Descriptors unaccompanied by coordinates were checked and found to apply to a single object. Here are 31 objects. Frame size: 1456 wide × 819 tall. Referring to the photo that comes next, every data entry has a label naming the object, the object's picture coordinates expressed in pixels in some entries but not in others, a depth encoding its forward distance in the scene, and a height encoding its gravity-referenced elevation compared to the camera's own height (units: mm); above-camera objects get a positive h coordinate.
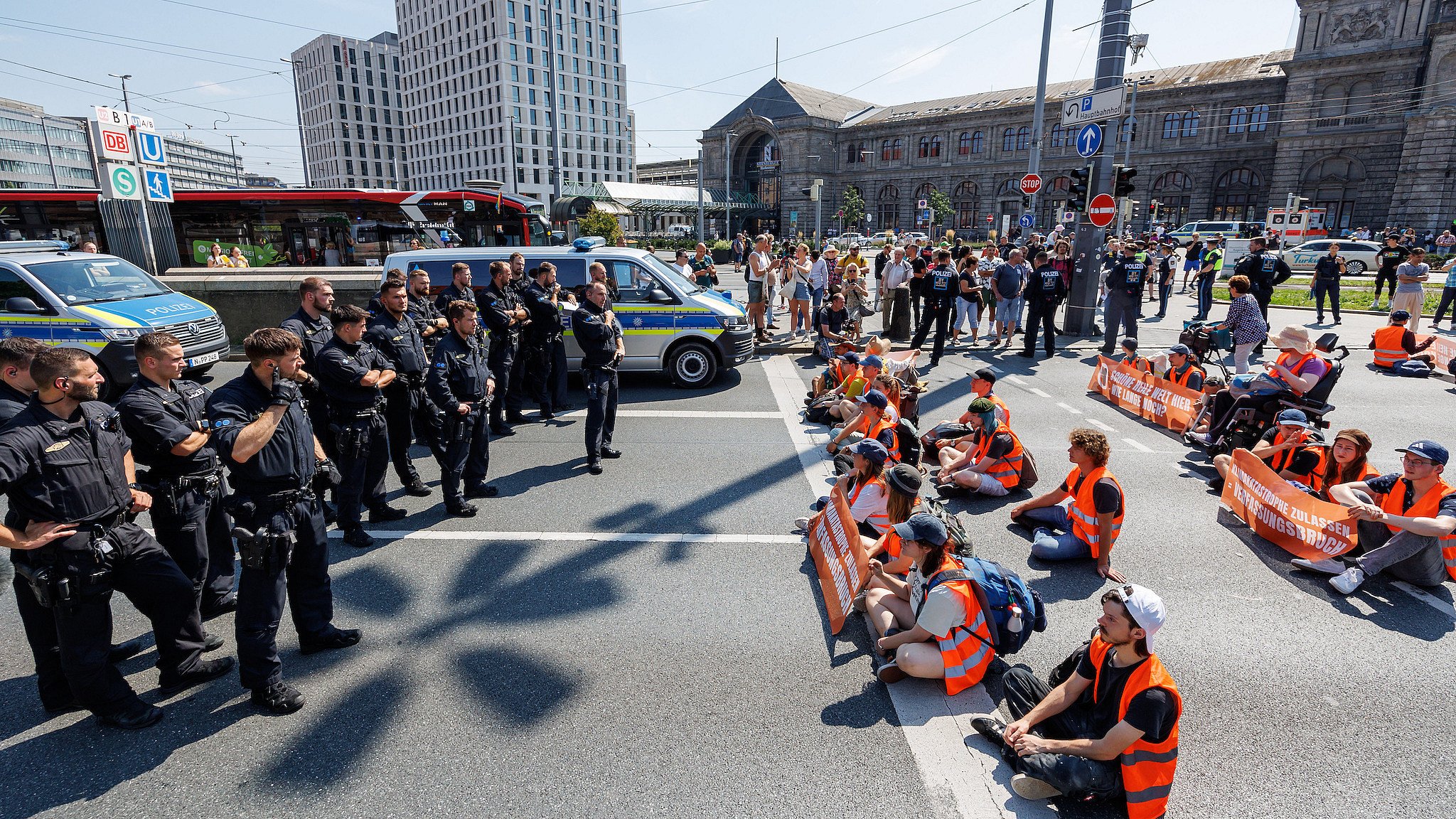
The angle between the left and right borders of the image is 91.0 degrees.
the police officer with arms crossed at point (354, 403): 5375 -1081
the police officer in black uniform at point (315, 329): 5750 -576
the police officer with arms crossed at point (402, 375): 6477 -1050
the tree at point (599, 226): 39094 +1871
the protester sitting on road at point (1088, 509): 5043 -1829
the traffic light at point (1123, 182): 14811 +1498
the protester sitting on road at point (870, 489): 5273 -1686
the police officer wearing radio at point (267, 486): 3527 -1122
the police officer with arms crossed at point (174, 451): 3887 -1029
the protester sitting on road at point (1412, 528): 4789 -1816
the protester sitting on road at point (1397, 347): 11797 -1540
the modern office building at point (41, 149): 98000 +16370
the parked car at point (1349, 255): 28406 -90
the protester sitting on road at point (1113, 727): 2947 -2033
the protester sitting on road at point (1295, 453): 5945 -1665
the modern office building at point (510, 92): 101625 +25043
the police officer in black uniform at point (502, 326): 8641 -783
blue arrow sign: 14305 +2276
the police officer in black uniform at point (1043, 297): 13242 -769
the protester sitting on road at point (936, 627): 3785 -1953
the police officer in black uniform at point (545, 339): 9312 -1032
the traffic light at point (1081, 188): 14984 +1394
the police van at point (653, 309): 10742 -741
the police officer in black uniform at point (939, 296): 12742 -704
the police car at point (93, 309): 9969 -653
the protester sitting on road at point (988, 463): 6738 -1928
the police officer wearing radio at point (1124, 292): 13275 -686
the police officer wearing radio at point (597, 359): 7441 -1027
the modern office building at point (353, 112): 117125 +25028
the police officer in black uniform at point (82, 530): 3227 -1204
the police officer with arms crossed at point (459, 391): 6172 -1126
